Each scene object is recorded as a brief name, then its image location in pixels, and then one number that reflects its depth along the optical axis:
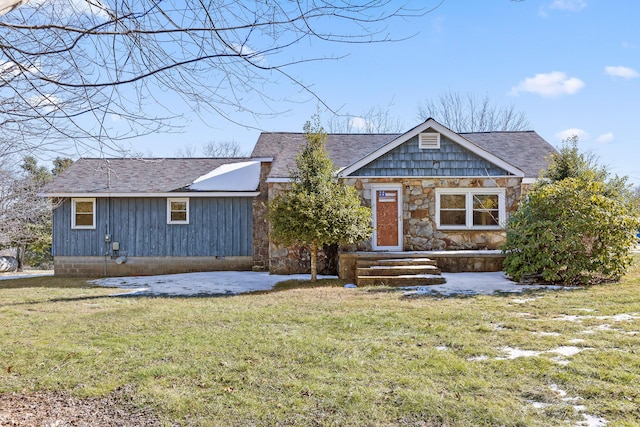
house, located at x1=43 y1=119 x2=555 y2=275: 13.35
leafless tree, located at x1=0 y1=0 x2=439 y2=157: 3.10
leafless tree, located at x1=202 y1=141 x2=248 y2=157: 37.28
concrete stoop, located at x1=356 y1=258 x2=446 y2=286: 10.80
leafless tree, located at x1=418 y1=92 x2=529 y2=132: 31.61
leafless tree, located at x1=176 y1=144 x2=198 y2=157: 37.86
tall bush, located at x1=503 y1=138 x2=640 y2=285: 10.11
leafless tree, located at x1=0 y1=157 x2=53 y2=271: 11.58
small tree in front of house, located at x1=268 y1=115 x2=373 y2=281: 11.34
